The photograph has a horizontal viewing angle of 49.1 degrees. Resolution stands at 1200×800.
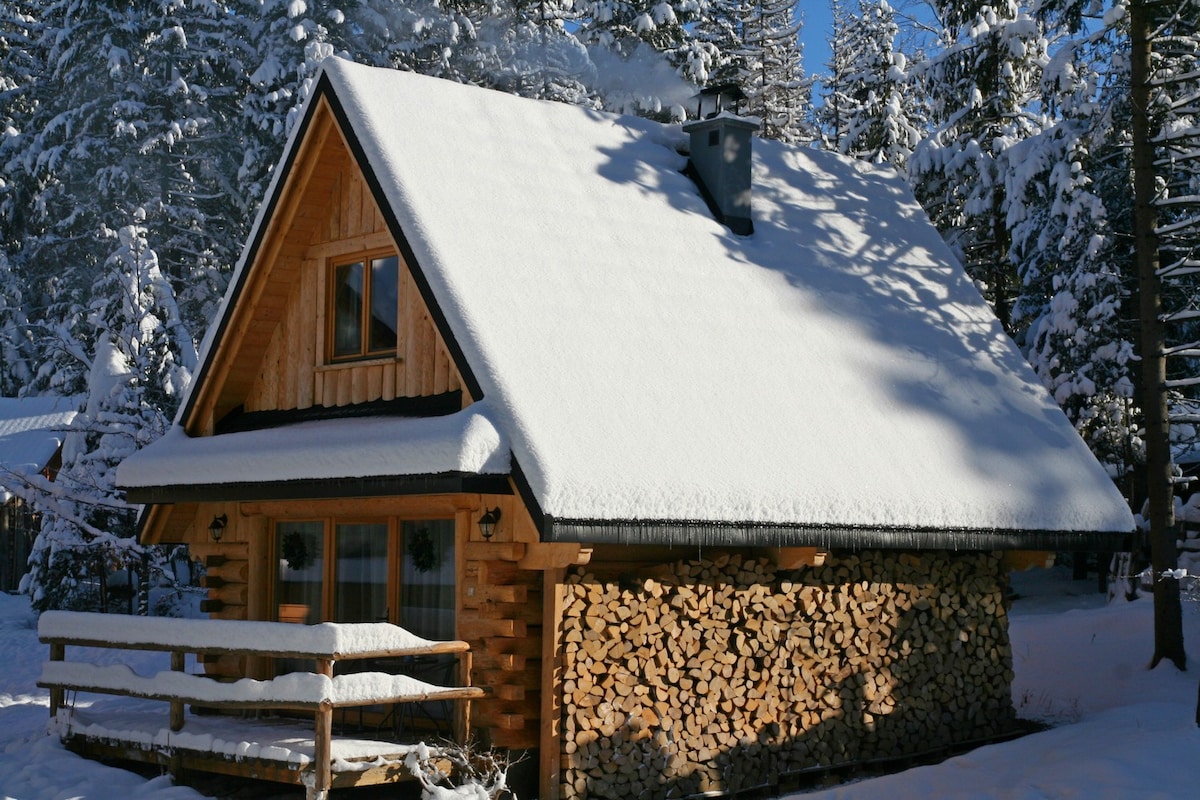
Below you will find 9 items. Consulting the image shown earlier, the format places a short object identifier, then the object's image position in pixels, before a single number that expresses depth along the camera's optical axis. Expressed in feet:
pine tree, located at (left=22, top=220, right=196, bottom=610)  69.00
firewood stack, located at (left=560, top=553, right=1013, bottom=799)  32.30
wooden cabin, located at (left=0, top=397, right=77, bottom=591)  101.19
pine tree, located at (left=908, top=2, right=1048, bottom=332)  74.43
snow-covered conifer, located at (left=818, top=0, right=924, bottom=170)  94.84
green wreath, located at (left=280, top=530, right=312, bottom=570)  39.47
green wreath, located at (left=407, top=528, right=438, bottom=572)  35.55
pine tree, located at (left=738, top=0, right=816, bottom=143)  129.49
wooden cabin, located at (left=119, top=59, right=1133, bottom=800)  32.04
